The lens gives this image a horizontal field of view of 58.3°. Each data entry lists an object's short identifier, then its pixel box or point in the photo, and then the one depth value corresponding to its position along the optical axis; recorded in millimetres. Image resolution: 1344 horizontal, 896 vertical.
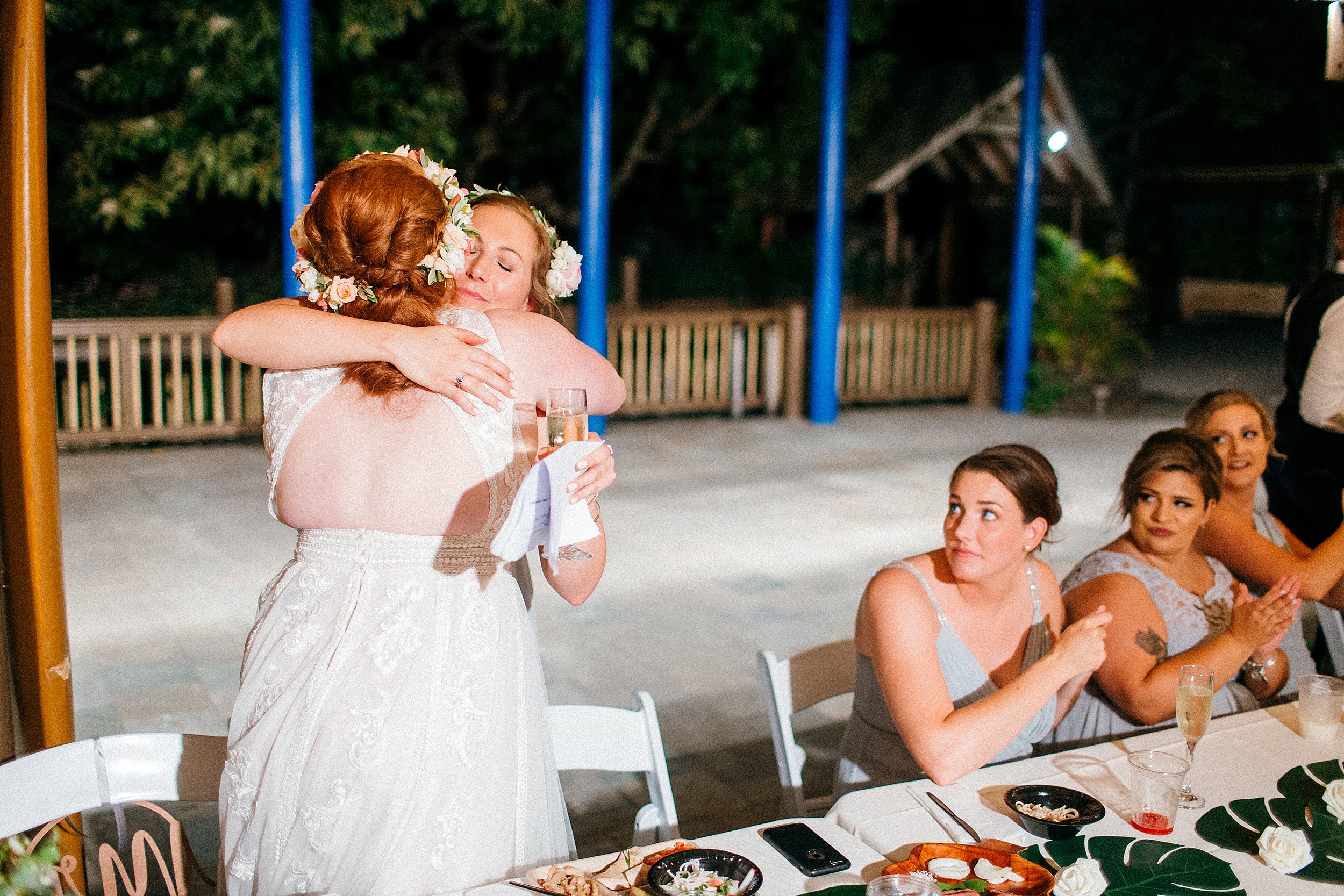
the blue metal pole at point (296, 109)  8062
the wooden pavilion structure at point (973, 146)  12117
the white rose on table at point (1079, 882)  1726
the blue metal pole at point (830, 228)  10188
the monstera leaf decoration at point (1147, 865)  1816
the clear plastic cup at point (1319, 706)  2490
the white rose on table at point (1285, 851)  1888
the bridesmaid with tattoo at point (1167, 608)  2746
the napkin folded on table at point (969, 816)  2033
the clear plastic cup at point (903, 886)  1673
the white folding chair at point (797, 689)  2656
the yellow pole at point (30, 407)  2289
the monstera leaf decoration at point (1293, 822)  1944
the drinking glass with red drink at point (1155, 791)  1988
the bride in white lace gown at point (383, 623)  1931
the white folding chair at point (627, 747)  2389
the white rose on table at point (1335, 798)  2094
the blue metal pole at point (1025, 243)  11258
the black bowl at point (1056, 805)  1991
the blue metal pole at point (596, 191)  8945
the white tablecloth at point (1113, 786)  2012
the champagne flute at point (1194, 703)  2250
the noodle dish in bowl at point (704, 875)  1792
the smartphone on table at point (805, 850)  1878
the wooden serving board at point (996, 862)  1776
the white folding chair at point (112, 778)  2092
